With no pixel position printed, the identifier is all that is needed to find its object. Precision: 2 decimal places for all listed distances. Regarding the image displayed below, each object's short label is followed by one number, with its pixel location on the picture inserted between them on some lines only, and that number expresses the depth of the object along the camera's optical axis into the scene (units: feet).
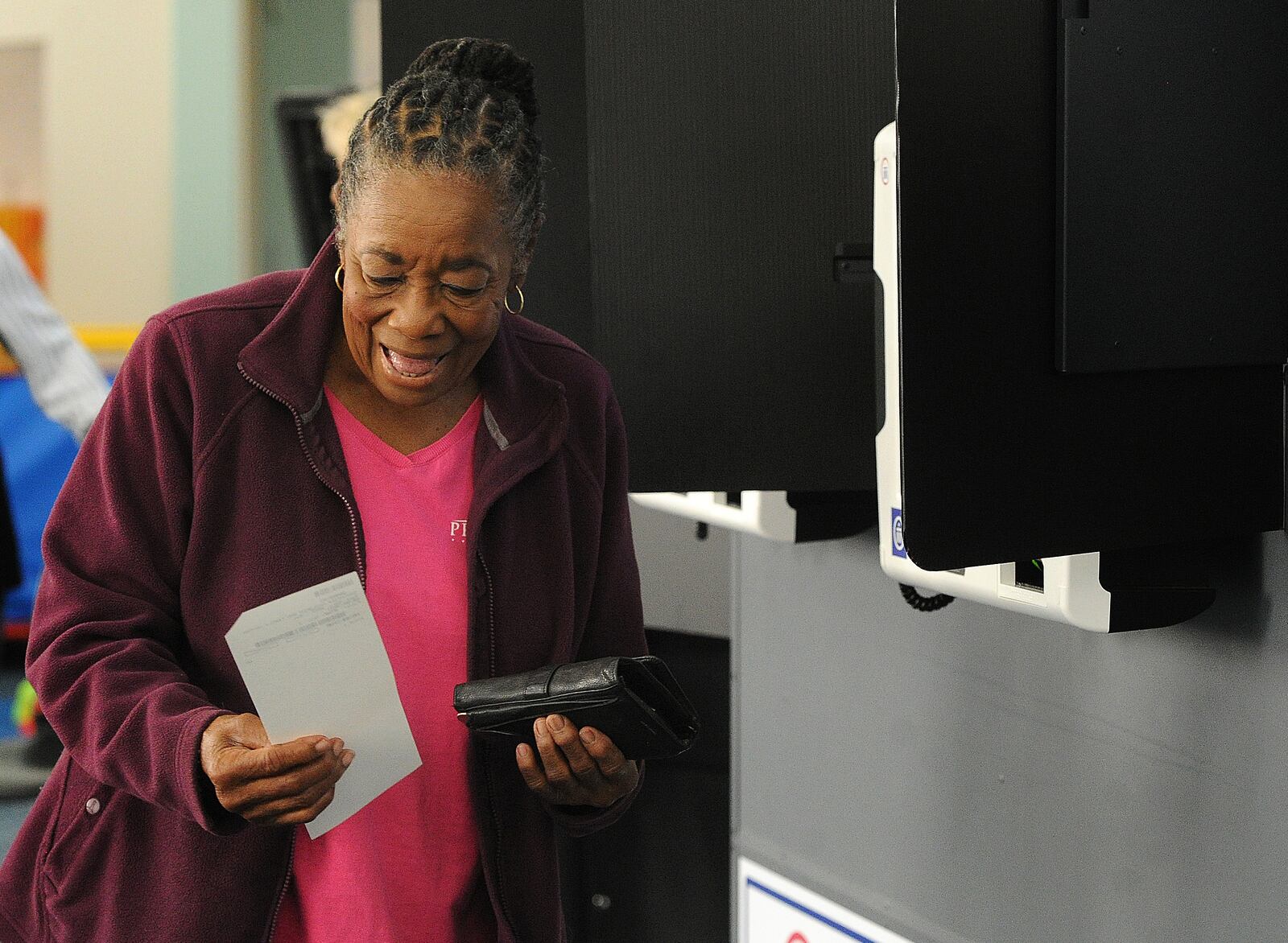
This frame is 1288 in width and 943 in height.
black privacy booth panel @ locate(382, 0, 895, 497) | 11.01
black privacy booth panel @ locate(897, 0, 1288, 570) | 10.06
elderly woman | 10.01
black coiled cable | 11.70
